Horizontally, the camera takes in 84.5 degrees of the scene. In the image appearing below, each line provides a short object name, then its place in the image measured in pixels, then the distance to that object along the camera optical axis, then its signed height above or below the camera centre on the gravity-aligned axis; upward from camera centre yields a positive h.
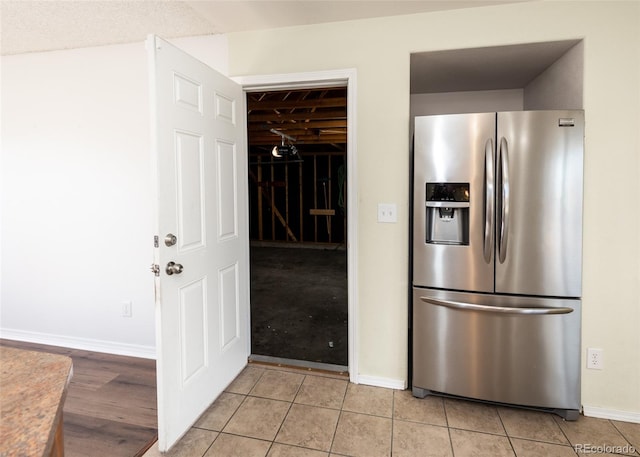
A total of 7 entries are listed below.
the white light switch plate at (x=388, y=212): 2.36 -0.01
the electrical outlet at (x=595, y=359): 2.10 -0.89
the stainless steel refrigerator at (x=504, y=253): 2.02 -0.26
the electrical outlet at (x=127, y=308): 2.87 -0.78
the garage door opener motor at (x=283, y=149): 6.89 +1.23
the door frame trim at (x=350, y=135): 2.37 +0.51
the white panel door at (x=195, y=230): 1.76 -0.11
